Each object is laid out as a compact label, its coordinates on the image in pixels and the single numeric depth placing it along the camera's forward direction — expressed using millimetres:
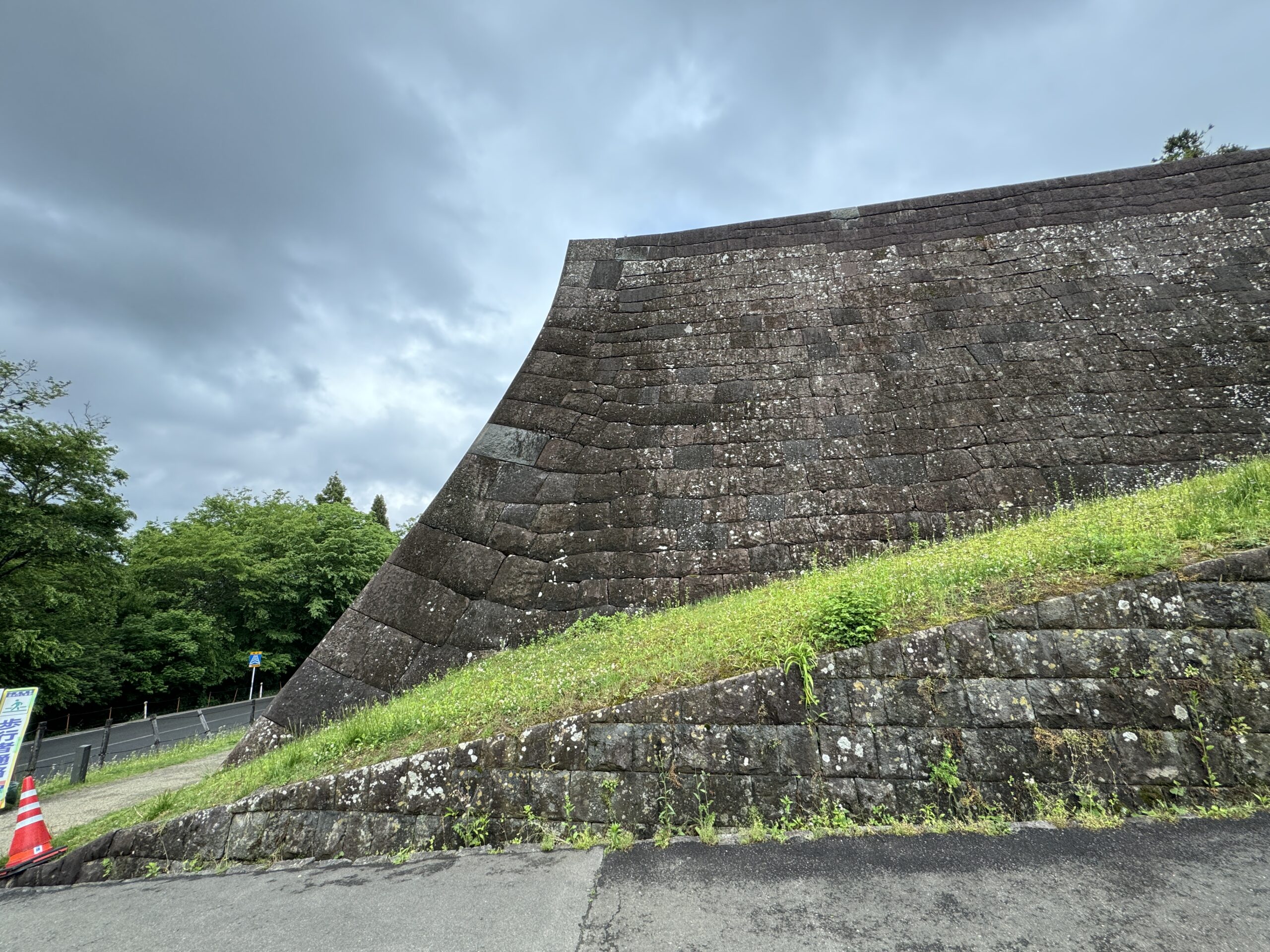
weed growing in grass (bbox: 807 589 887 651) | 3799
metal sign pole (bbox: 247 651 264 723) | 24391
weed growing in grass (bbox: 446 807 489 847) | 3738
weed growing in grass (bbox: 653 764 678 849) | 3451
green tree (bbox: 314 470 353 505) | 46781
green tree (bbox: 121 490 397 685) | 26172
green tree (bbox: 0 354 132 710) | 14281
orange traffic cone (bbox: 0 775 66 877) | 4605
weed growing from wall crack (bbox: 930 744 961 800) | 3363
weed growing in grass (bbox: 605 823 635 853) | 3463
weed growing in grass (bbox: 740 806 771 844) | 3348
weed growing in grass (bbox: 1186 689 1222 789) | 3176
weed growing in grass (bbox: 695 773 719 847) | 3398
